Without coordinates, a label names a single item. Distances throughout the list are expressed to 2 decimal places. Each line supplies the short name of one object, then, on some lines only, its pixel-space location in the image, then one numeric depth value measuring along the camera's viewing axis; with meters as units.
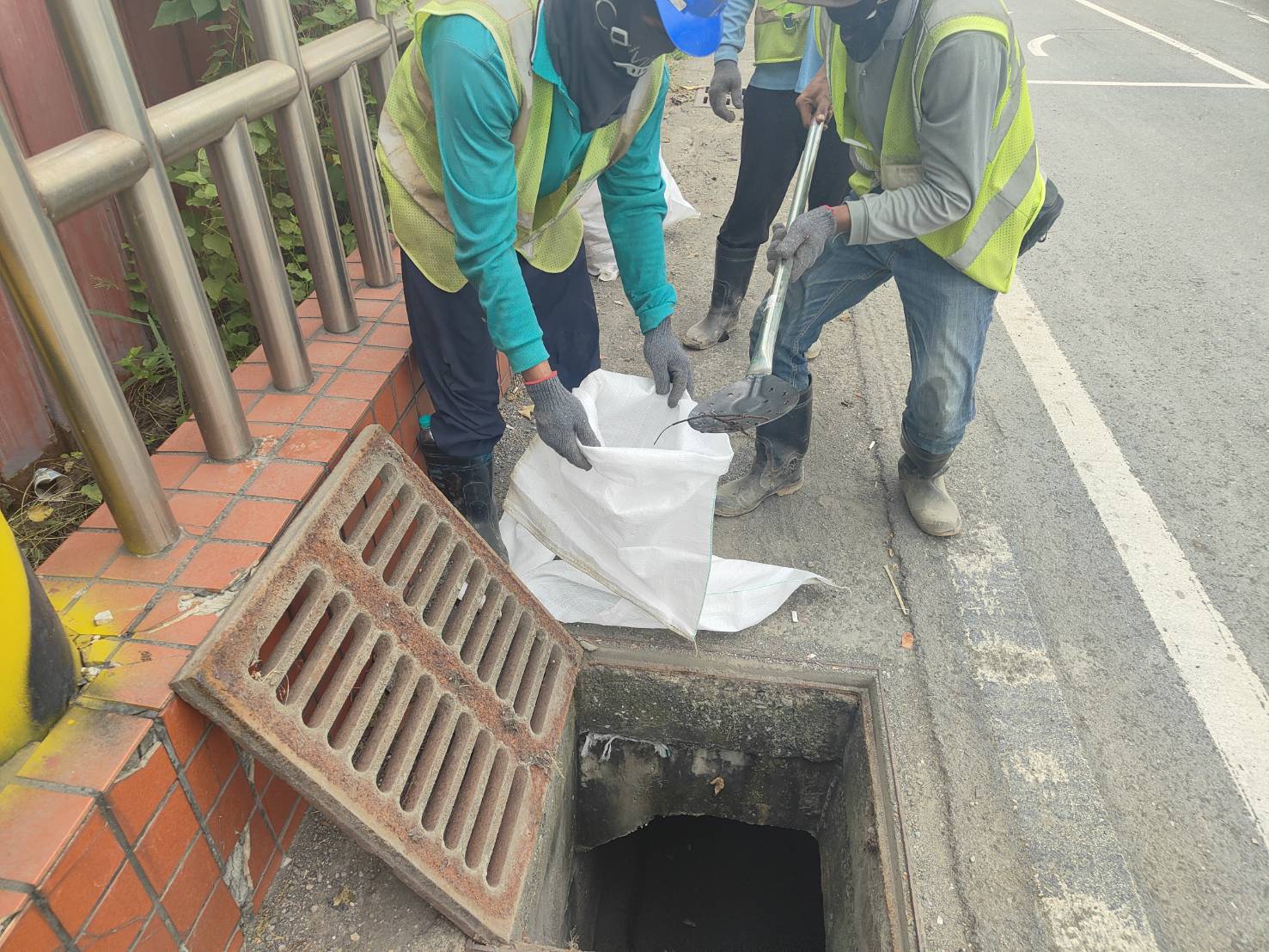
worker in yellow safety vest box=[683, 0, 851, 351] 3.08
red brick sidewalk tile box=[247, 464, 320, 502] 1.79
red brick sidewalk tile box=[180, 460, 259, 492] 1.81
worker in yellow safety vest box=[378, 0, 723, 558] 1.69
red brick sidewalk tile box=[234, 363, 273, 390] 2.15
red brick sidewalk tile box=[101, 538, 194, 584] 1.59
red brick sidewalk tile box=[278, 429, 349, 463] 1.89
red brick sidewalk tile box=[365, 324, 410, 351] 2.34
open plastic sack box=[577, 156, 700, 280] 3.83
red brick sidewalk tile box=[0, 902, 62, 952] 1.08
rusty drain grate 1.47
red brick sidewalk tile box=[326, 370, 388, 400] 2.12
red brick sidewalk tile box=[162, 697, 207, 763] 1.37
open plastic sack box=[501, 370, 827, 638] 2.09
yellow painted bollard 1.20
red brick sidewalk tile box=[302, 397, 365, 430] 2.01
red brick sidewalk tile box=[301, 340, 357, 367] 2.26
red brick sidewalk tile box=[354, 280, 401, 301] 2.58
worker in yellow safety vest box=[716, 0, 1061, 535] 1.98
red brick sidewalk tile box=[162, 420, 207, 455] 1.92
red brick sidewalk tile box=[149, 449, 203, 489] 1.83
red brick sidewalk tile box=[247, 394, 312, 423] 2.02
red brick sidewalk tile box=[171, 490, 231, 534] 1.71
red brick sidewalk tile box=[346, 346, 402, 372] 2.24
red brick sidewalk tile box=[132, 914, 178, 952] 1.34
